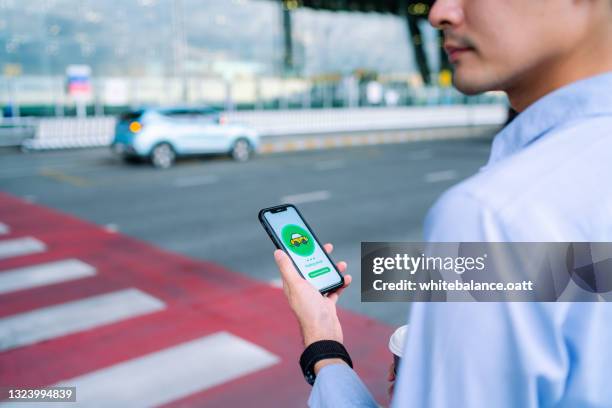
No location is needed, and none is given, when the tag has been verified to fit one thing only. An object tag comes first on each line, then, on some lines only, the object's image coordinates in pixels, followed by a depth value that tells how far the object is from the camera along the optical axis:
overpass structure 33.16
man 0.71
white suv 14.66
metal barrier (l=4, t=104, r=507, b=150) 19.41
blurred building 23.38
